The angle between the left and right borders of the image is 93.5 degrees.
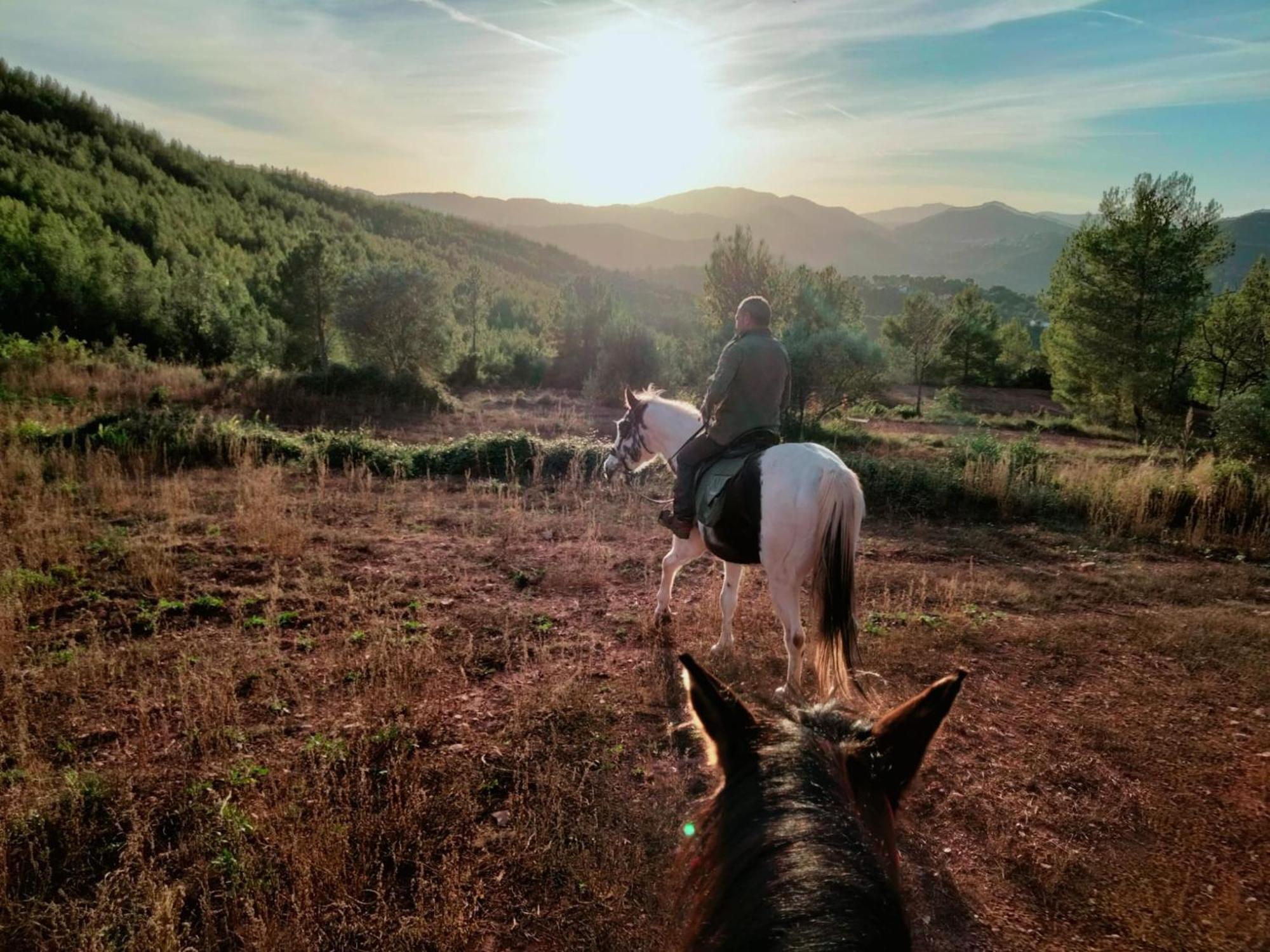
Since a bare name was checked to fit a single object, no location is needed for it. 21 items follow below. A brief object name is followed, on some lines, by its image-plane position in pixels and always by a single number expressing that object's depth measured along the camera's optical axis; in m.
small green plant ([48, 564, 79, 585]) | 5.54
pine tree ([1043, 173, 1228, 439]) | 22.36
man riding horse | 4.68
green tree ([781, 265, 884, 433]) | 18.42
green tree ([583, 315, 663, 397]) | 30.08
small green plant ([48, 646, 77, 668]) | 4.25
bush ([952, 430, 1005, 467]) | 11.82
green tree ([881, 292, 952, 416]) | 33.09
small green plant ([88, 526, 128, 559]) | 6.14
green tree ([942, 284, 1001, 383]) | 41.34
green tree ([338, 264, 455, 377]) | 25.86
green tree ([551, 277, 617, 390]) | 34.47
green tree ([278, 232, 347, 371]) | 27.98
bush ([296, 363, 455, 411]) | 20.02
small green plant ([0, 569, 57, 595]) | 5.04
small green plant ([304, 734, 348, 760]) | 3.47
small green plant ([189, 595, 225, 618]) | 5.29
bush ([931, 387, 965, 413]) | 28.53
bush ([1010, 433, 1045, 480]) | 11.15
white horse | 4.00
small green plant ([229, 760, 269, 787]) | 3.26
